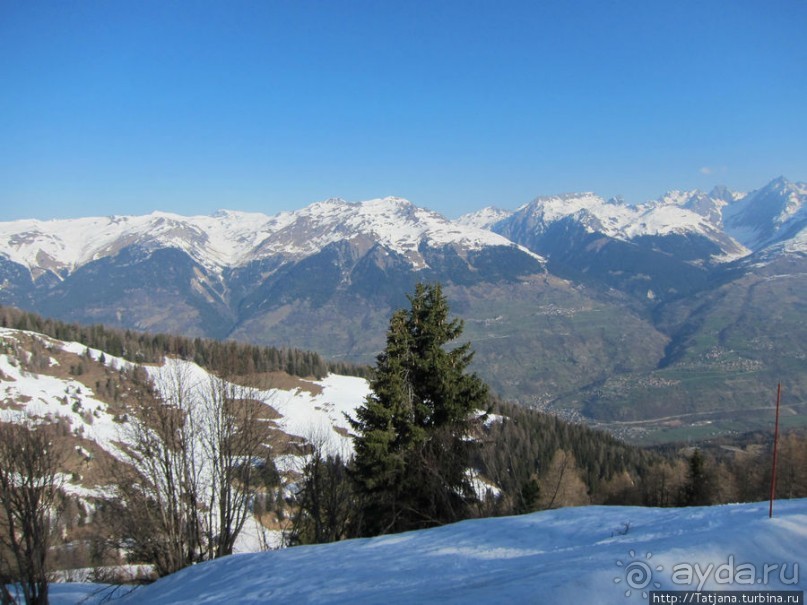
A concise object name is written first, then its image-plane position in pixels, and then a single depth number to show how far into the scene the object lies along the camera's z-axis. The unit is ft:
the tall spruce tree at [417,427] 72.68
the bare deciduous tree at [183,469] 58.54
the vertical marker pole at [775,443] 25.73
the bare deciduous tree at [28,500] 53.78
